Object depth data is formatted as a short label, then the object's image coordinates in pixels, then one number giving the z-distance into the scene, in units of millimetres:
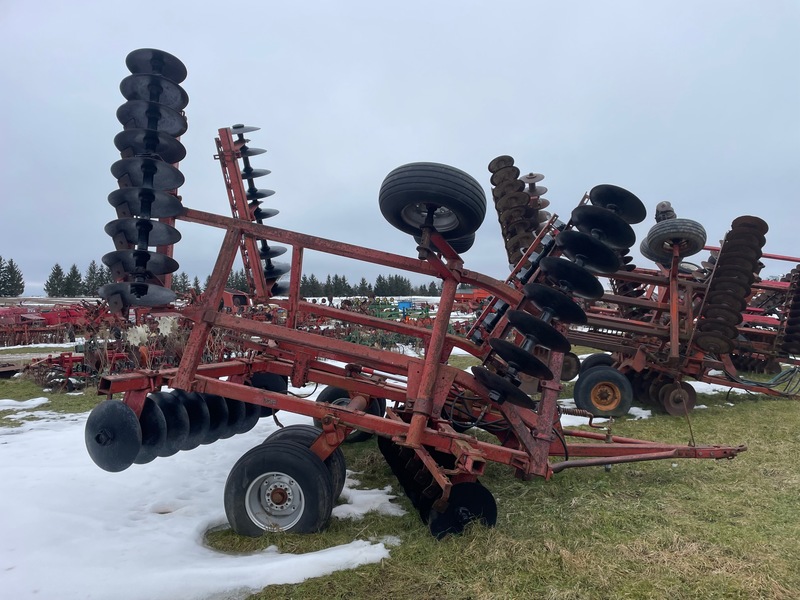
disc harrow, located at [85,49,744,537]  3346
